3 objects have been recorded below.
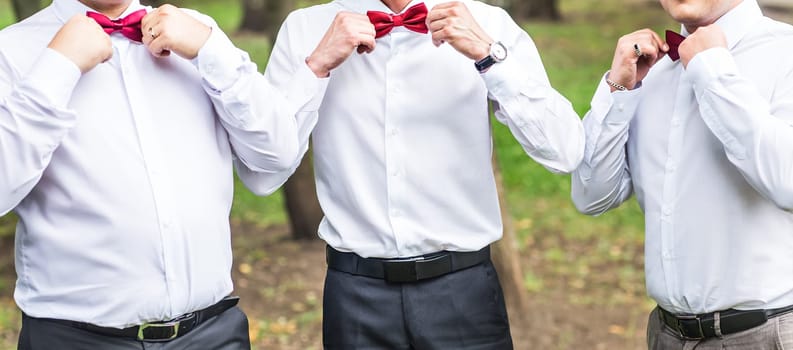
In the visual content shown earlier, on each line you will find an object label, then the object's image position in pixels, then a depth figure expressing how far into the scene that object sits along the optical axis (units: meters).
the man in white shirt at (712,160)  3.09
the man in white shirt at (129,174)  3.05
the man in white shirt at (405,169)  3.50
